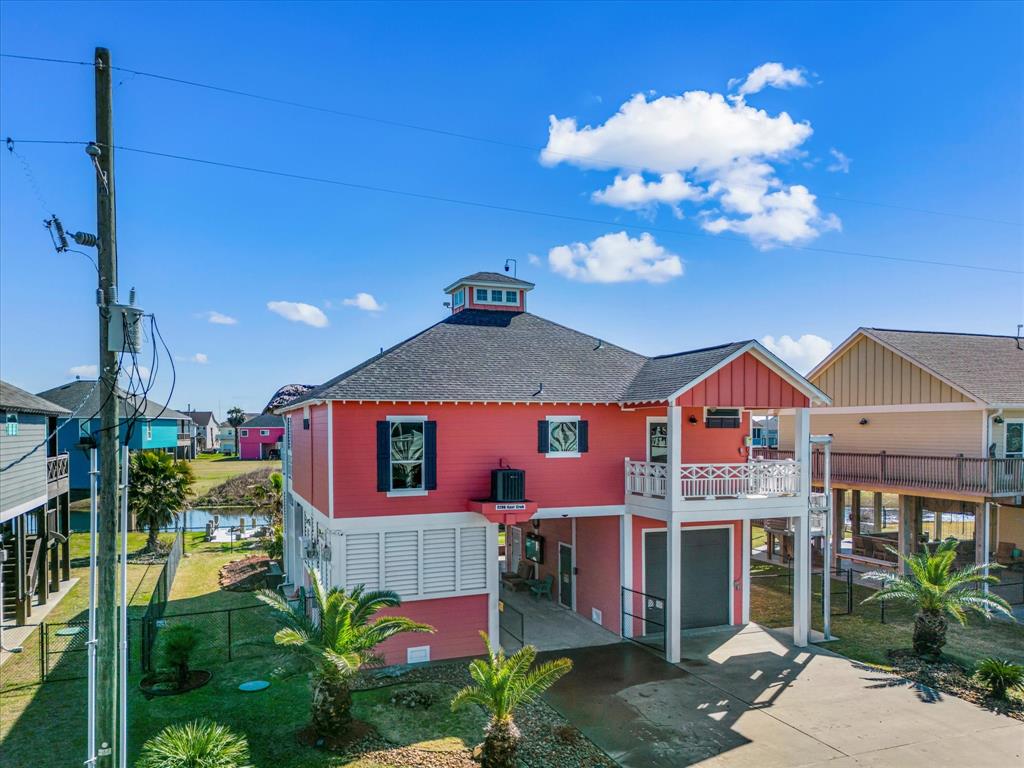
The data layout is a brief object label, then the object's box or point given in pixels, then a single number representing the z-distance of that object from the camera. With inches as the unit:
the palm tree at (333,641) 405.7
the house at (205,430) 4121.6
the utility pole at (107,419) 312.8
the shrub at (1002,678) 492.4
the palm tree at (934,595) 562.3
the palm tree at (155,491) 1072.2
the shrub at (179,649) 500.7
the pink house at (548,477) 569.0
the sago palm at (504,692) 370.6
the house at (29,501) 633.0
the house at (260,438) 3070.9
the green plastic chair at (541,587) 770.8
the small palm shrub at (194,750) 323.6
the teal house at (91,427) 1513.3
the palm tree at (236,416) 4443.9
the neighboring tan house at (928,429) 771.8
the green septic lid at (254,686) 501.4
